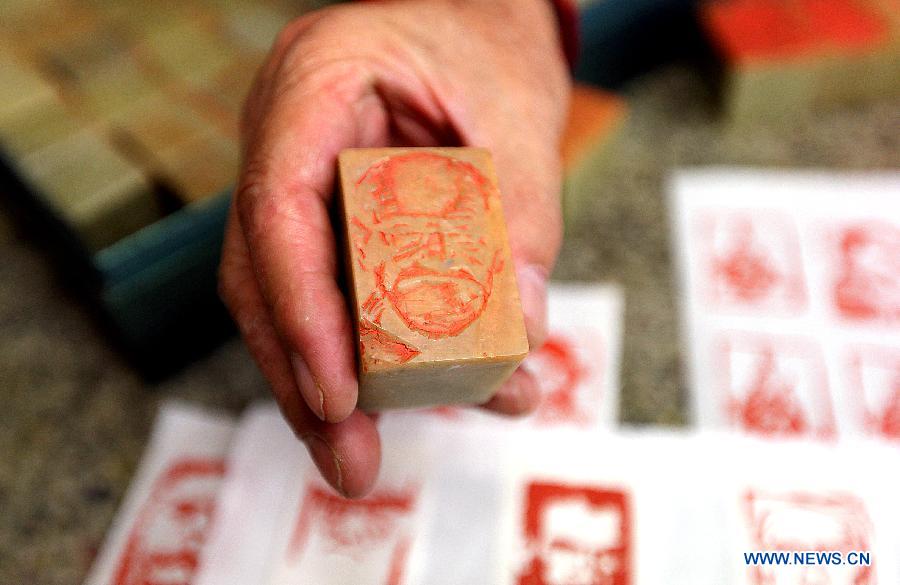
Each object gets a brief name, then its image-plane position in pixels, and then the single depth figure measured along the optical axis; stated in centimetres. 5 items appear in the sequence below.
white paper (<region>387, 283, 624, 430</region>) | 30
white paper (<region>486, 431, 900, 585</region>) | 27
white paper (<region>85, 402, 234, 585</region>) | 28
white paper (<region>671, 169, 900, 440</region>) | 31
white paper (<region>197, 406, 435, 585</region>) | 28
